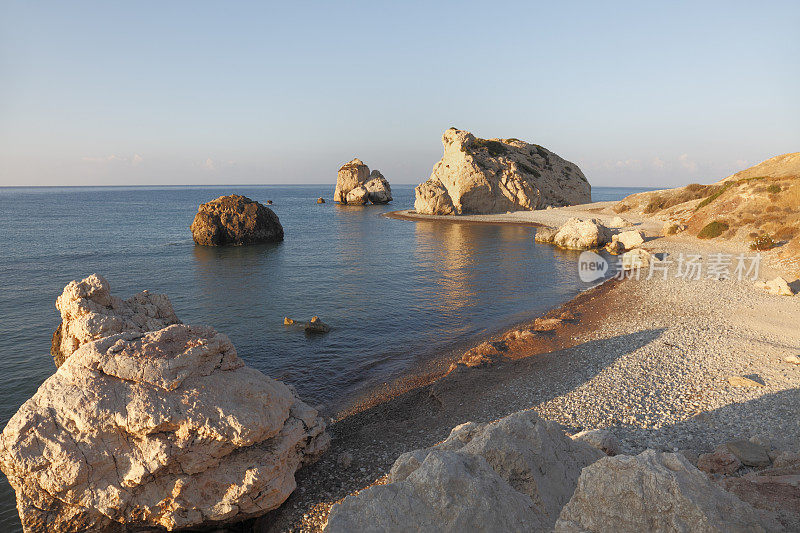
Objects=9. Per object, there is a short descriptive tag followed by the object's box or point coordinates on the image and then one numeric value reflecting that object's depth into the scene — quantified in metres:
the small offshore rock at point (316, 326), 27.44
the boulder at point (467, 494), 5.89
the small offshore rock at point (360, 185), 150.50
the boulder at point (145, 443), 10.09
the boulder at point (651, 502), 4.95
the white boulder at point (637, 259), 42.31
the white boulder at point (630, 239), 52.22
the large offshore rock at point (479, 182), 100.88
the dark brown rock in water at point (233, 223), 63.28
